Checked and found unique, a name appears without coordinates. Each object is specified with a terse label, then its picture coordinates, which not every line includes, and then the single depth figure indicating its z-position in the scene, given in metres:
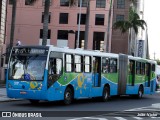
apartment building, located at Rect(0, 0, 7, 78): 43.41
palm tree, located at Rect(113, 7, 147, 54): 70.06
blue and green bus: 19.50
